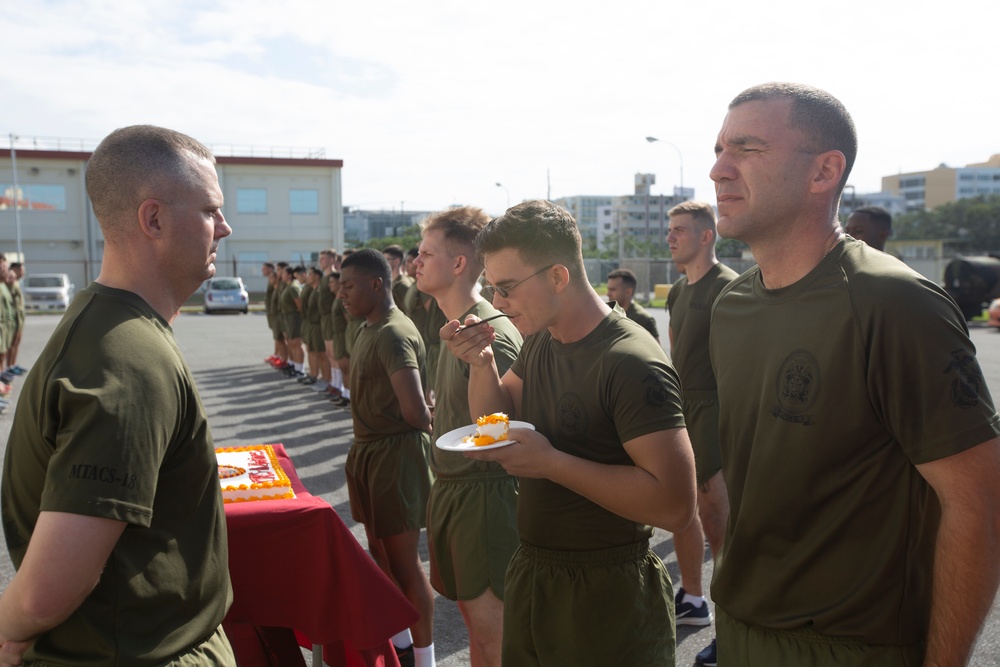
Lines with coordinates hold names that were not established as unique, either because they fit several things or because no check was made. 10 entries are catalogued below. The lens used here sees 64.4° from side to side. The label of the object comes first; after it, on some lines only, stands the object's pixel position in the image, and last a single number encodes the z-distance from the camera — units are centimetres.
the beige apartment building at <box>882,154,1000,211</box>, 15388
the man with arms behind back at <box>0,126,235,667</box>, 170
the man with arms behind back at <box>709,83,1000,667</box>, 181
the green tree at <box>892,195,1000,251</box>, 9219
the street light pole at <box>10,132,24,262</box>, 4144
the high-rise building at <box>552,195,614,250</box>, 17588
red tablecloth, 336
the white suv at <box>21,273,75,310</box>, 3572
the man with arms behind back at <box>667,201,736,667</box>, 475
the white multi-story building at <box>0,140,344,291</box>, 4303
